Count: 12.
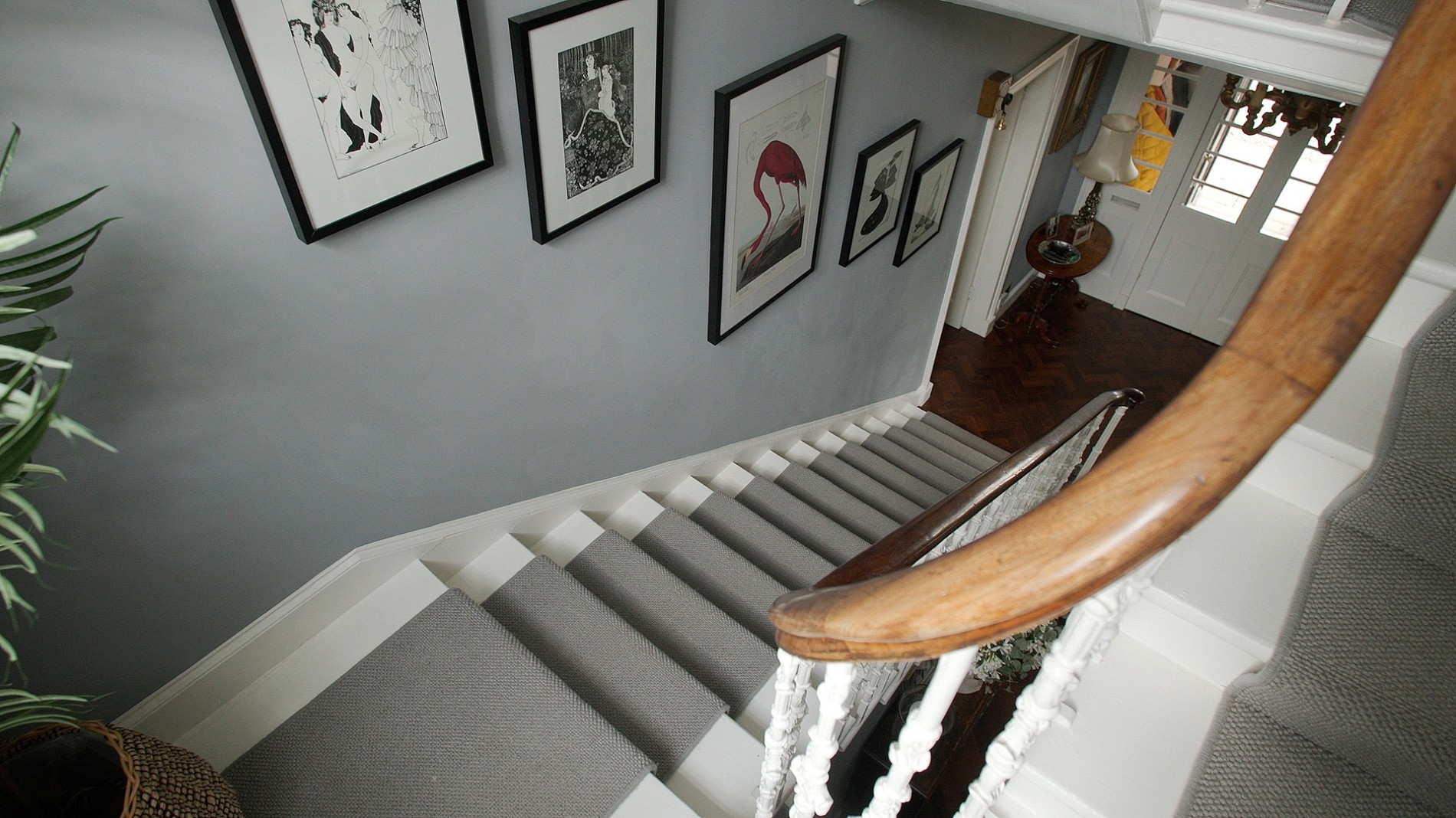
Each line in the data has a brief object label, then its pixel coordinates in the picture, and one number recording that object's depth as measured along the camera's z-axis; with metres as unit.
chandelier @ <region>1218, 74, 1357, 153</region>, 4.52
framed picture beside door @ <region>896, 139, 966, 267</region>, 3.91
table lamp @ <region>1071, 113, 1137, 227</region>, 5.23
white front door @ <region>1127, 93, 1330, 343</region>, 5.48
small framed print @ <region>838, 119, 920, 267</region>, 3.36
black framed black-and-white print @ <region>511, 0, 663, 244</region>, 1.77
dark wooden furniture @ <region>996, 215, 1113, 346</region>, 5.97
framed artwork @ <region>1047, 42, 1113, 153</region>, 5.33
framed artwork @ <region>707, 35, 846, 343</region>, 2.46
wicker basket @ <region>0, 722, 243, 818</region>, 1.23
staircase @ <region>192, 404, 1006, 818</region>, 1.75
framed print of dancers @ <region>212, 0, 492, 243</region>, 1.30
